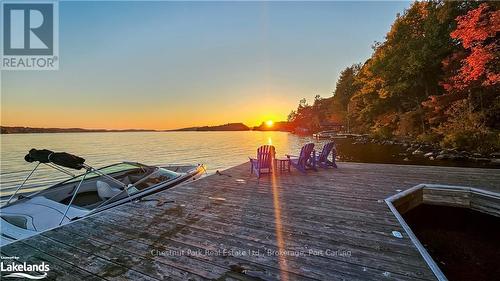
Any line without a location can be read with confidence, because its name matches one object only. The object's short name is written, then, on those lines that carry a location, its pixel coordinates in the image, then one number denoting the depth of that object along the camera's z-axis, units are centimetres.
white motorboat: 434
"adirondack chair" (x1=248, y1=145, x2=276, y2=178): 774
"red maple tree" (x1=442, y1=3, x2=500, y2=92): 1426
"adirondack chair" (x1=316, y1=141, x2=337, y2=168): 894
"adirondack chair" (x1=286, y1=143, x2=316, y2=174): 819
